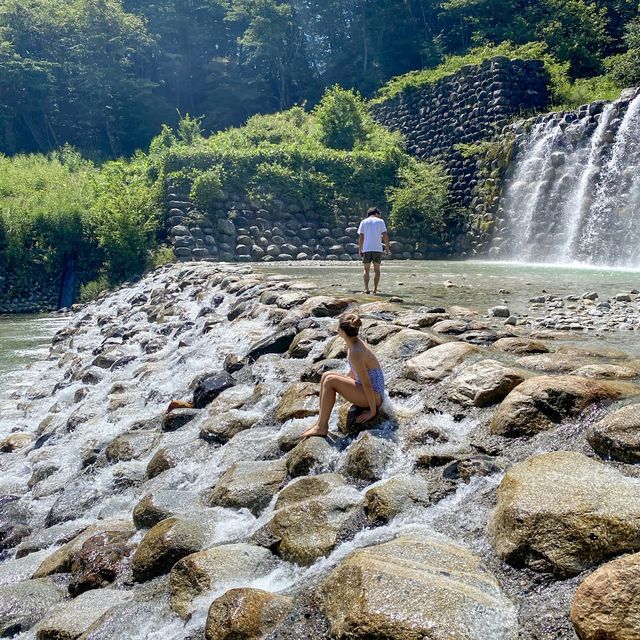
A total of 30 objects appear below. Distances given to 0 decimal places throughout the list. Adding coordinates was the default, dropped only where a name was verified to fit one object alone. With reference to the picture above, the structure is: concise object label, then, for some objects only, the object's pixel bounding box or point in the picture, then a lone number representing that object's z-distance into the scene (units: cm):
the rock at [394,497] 298
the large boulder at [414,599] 206
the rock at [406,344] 504
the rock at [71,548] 374
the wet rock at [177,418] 554
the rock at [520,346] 477
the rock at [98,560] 344
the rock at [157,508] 378
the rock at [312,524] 295
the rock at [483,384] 388
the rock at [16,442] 690
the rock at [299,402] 466
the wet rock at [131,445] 534
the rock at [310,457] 378
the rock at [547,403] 340
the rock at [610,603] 187
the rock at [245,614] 241
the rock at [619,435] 287
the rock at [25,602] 324
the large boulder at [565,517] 231
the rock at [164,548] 324
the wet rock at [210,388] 587
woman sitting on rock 404
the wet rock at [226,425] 493
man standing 926
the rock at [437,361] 446
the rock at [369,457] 348
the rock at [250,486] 371
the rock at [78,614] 297
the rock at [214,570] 285
